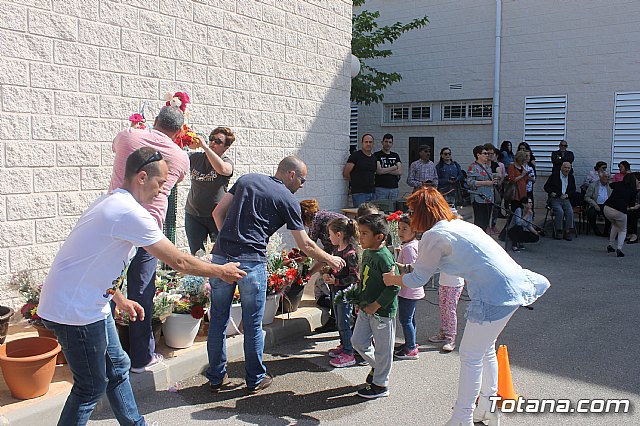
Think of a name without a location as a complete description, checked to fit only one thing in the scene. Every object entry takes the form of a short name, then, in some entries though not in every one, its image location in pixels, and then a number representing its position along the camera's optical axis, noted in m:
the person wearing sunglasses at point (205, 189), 6.12
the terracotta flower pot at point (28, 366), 4.05
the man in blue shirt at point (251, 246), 4.52
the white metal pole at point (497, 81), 15.62
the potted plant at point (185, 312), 5.16
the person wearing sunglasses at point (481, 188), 11.56
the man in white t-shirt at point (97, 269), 3.09
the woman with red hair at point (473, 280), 3.82
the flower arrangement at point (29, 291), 4.64
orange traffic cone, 4.51
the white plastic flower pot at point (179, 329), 5.15
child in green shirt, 4.59
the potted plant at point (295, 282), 6.23
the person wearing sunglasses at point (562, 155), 13.82
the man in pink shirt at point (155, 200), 4.43
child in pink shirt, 5.49
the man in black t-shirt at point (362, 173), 9.60
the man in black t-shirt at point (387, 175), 10.18
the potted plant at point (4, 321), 4.68
